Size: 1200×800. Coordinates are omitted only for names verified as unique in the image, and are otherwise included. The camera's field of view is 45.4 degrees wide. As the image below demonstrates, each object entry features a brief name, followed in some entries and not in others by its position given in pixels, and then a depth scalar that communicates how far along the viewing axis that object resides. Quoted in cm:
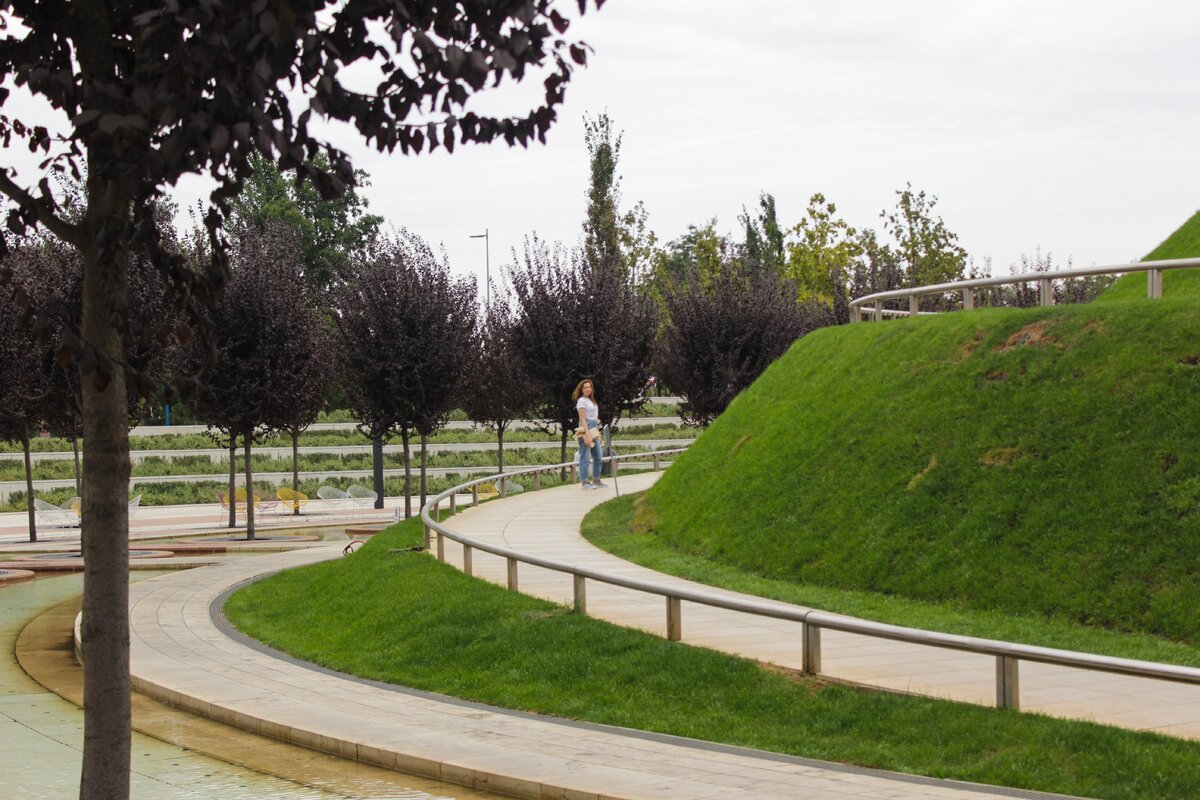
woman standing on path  2492
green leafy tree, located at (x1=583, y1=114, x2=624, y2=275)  5431
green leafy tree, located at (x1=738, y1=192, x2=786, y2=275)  7712
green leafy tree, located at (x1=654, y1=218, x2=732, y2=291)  6700
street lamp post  7881
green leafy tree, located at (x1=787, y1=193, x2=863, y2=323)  6525
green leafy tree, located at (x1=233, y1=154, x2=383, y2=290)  7969
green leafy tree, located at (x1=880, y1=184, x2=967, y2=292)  6612
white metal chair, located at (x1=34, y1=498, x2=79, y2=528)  3503
